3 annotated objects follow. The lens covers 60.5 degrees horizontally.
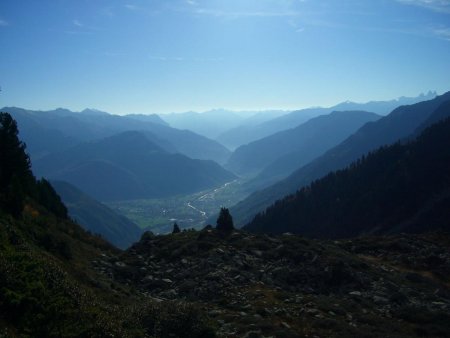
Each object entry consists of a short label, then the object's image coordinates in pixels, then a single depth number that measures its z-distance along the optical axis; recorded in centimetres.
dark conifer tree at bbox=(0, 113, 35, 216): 3928
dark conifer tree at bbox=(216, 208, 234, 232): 4472
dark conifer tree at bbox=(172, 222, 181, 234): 4938
